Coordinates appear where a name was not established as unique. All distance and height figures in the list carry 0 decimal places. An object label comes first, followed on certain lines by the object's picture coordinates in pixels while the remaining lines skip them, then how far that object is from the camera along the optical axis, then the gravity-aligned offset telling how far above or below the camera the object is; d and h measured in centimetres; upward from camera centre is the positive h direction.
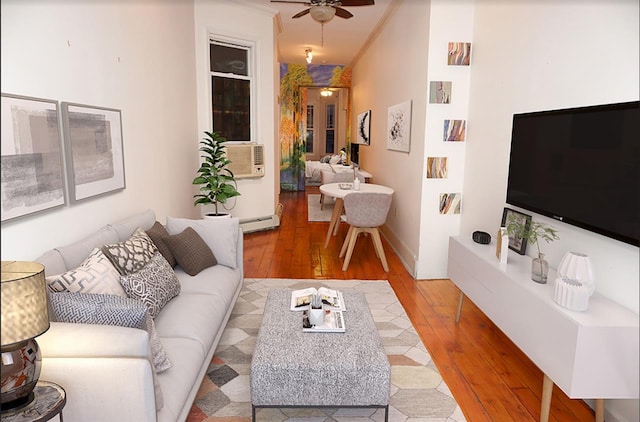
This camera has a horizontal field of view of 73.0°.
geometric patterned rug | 217 -135
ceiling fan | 432 +134
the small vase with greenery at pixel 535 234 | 233 -55
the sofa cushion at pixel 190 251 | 300 -79
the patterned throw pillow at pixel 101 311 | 169 -68
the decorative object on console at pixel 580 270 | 202 -59
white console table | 180 -87
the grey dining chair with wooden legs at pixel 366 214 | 437 -74
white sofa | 151 -88
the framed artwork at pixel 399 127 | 468 +17
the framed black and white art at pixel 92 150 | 242 -8
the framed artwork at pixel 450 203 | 412 -57
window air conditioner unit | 575 -27
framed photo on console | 278 -53
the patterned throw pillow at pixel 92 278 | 189 -64
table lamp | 130 -60
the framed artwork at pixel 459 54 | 390 +79
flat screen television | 194 -12
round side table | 136 -86
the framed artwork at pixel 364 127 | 764 +25
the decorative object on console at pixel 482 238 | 313 -68
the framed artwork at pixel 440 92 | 397 +45
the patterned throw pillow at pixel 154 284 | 222 -79
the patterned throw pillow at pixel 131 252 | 236 -65
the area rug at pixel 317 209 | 742 -128
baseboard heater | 605 -119
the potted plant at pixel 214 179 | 489 -46
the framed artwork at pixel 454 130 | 401 +11
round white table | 487 -58
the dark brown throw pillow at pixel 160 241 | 294 -70
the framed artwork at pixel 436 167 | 407 -24
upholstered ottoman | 193 -104
